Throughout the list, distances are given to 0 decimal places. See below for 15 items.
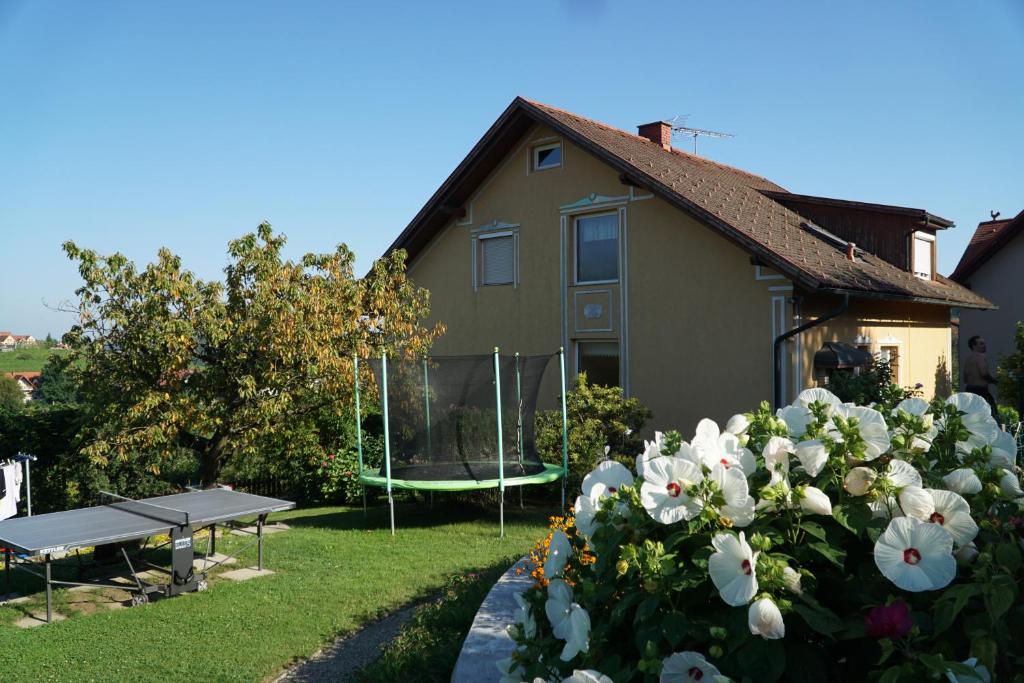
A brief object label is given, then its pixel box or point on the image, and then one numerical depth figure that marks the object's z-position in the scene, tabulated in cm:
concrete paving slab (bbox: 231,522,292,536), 1032
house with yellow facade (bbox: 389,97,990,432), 1251
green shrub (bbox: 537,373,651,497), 1153
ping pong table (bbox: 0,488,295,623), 670
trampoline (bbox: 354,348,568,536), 1048
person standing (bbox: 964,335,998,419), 1373
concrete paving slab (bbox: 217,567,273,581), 809
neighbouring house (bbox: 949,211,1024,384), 2009
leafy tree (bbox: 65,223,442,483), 1027
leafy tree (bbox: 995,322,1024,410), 1358
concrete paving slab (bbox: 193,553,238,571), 848
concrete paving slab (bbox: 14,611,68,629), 673
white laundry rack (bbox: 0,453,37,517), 928
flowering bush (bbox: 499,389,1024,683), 170
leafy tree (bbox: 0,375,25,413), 3462
